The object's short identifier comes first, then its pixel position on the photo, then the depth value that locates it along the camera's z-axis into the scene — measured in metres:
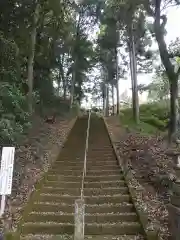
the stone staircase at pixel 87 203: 3.55
